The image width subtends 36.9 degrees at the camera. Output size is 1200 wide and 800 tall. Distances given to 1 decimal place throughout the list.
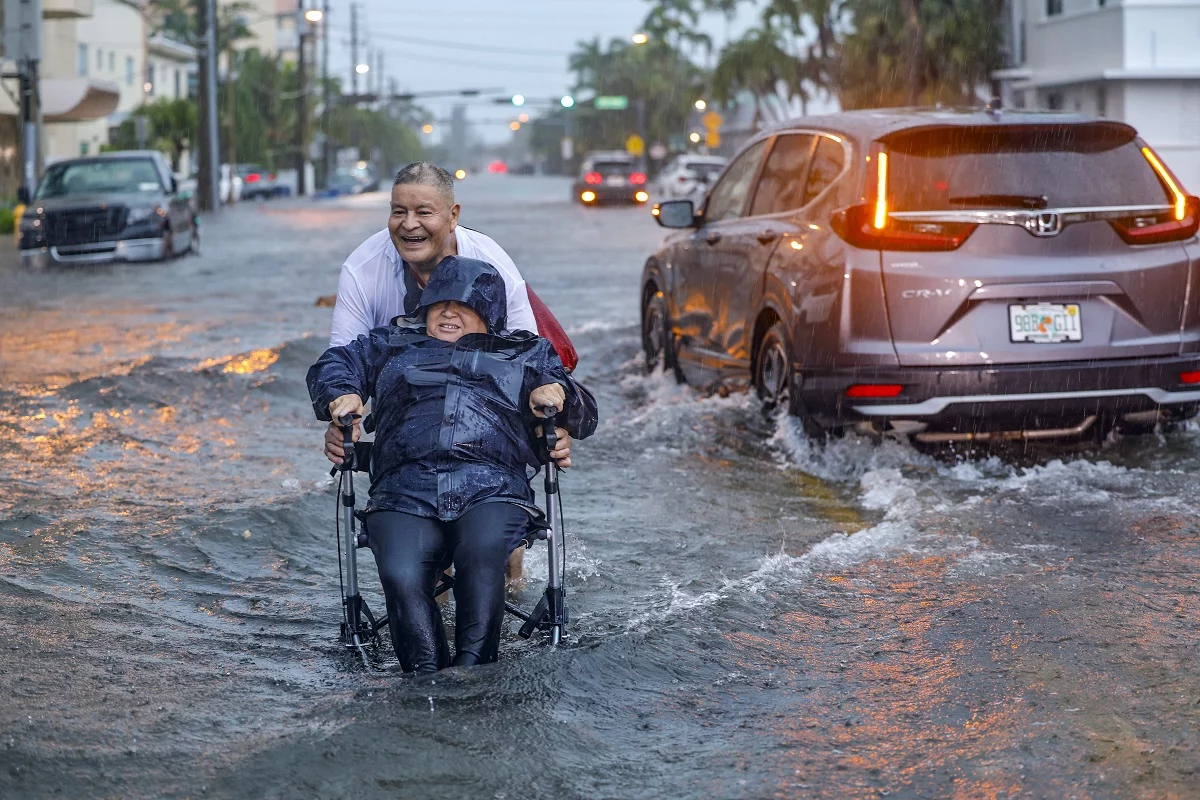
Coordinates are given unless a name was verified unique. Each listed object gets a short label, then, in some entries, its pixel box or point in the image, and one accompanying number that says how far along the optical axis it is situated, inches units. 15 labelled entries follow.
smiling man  202.7
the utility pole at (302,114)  3058.6
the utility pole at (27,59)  1268.5
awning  1913.1
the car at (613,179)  1980.8
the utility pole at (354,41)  5002.5
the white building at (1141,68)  1245.1
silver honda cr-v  300.8
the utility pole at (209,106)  1815.9
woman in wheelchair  186.7
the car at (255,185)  2650.1
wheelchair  194.1
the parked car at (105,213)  960.3
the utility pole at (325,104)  3683.6
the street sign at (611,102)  3969.0
